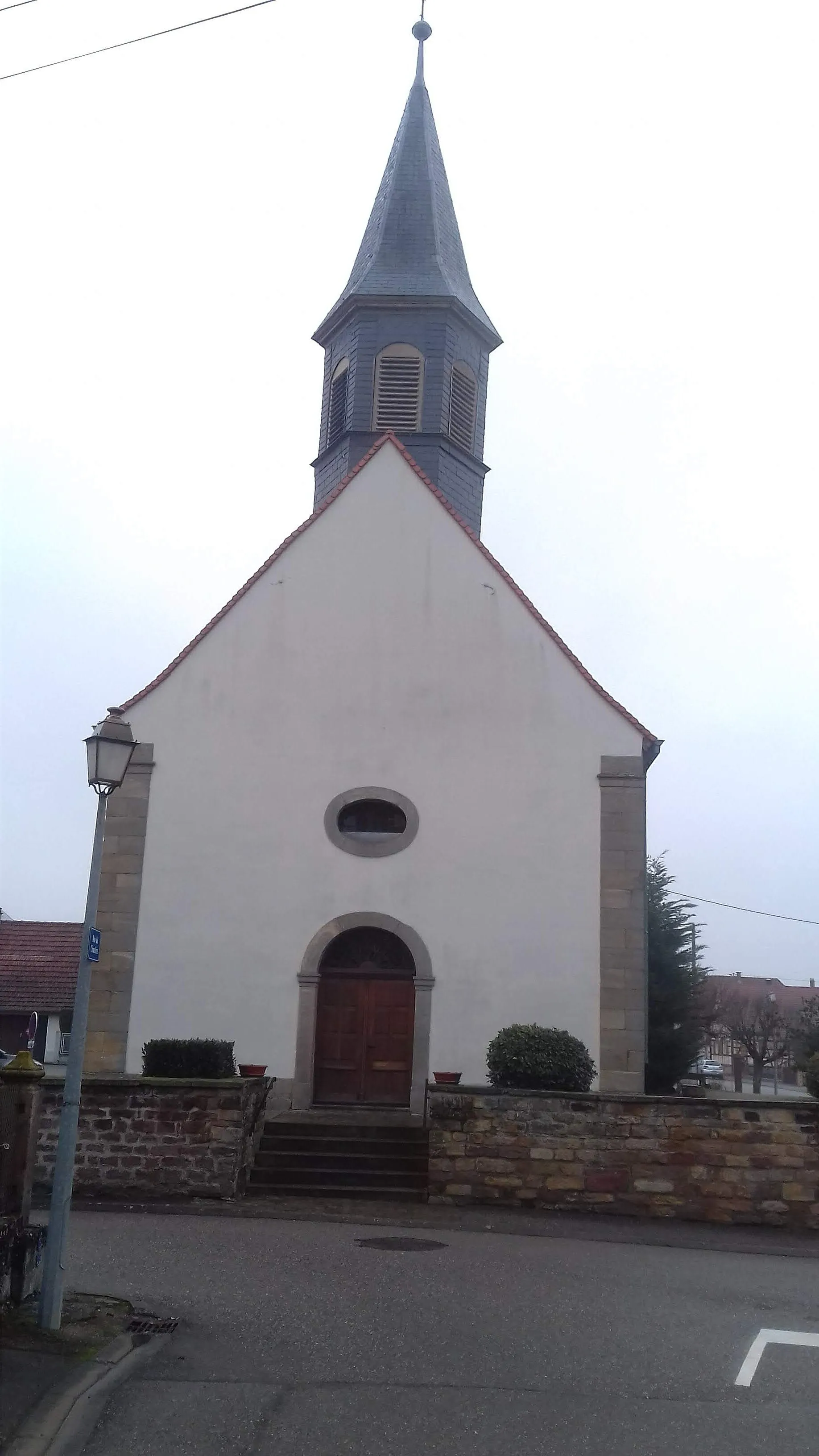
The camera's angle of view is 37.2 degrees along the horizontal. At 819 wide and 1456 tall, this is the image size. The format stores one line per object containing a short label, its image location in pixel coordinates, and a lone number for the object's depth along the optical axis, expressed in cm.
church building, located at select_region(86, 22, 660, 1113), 1411
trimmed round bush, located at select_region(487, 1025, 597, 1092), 1204
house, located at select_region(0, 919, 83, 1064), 2522
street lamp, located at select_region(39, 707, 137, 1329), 620
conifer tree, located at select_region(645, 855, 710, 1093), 1888
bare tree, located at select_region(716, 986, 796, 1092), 4484
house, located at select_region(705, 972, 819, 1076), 6588
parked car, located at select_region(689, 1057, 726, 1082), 5565
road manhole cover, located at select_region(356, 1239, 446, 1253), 905
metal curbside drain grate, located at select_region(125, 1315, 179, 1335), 633
